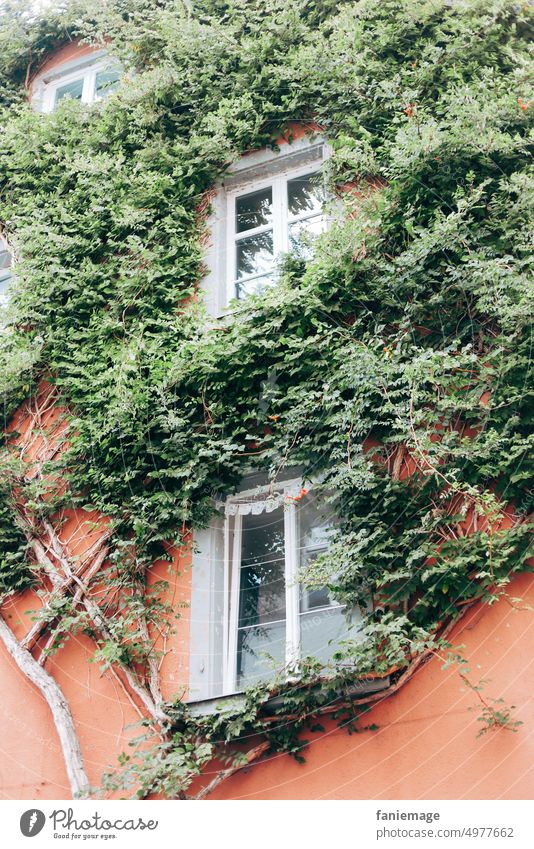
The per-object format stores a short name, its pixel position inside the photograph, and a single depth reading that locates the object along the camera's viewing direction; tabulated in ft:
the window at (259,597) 15.30
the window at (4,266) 25.23
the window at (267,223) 21.24
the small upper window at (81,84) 28.86
